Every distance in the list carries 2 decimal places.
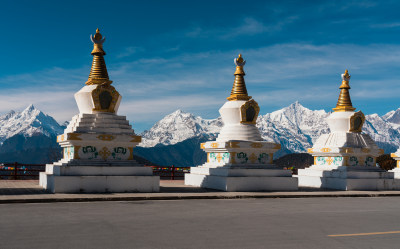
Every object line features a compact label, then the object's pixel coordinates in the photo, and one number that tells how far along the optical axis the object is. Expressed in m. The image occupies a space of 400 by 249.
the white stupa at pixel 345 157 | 26.59
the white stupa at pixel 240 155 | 23.41
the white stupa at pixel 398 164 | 30.39
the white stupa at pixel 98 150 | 19.95
